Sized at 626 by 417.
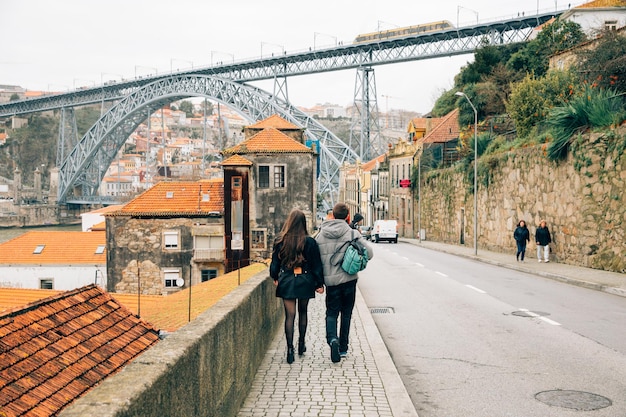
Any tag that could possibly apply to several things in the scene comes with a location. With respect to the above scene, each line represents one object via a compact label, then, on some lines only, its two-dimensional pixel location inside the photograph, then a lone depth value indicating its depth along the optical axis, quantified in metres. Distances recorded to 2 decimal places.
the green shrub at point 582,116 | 17.64
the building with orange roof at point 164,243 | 39.47
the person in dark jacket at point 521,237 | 21.67
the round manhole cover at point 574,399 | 5.46
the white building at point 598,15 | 35.97
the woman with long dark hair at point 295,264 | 6.26
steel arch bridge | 59.97
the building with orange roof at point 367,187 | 64.25
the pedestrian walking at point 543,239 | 20.59
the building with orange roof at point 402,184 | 52.53
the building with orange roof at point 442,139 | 47.28
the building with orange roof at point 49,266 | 44.47
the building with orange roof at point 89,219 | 77.19
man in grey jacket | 6.49
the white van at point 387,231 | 44.12
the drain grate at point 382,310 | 11.01
